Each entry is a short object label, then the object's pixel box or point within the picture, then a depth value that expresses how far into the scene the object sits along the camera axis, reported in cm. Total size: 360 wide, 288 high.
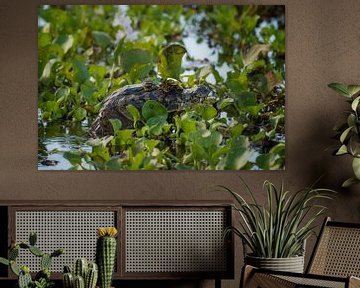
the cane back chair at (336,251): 535
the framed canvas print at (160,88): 629
